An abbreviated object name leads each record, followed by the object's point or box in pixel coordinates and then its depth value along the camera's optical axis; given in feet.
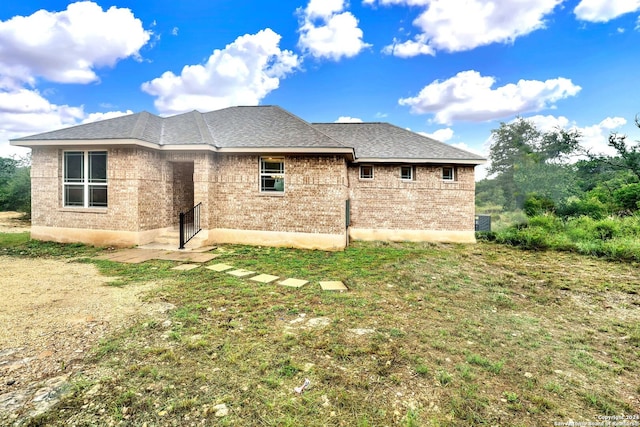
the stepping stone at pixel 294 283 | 18.14
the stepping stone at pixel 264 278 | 19.10
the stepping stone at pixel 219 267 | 21.67
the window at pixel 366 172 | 37.58
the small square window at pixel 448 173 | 36.86
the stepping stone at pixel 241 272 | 20.19
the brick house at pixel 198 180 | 29.37
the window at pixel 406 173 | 37.01
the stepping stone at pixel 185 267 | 21.48
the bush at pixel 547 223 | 39.68
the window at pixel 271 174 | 31.76
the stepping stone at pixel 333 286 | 17.53
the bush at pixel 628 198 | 45.55
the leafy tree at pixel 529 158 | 54.34
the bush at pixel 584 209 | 44.42
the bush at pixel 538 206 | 48.24
